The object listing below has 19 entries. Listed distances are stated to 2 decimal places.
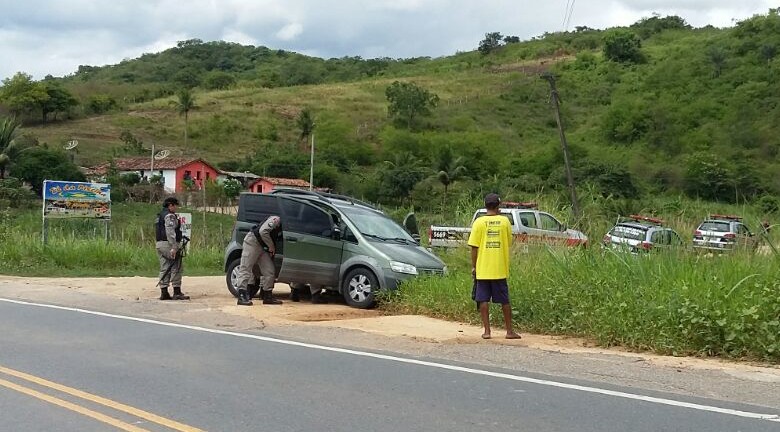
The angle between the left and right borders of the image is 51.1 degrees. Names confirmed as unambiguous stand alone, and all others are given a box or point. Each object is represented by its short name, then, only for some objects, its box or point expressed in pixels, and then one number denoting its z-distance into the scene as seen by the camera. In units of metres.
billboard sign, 22.78
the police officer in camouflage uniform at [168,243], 14.07
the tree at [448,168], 64.12
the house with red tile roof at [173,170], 69.88
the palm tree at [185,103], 94.19
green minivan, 13.28
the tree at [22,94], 96.88
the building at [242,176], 71.06
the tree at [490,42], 155.50
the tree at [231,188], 59.69
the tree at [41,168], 58.28
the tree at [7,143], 59.22
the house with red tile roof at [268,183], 64.19
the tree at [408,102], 99.25
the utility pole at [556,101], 34.79
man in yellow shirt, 10.14
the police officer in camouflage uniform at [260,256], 13.59
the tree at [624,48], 110.56
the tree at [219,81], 135.88
